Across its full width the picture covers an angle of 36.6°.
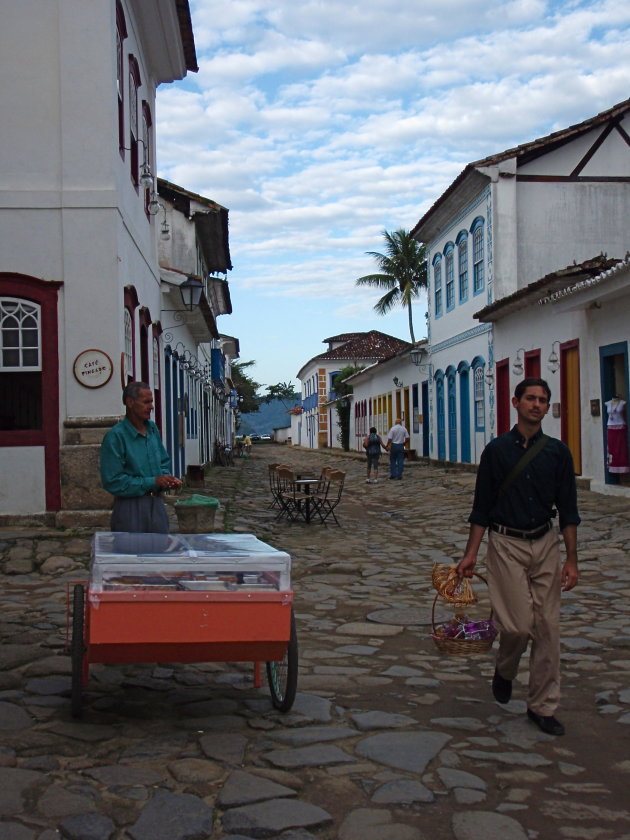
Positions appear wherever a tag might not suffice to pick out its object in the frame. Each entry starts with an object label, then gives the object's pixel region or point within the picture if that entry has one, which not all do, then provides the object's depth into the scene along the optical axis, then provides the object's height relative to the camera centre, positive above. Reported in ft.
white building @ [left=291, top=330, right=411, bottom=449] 201.46 +15.19
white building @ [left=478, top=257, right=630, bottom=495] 48.21 +4.83
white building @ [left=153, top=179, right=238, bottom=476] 55.67 +7.99
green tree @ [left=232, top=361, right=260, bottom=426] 245.45 +12.41
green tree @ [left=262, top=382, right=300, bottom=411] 368.48 +17.27
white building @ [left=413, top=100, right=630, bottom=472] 71.20 +16.38
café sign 34.32 +2.52
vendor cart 14.17 -2.59
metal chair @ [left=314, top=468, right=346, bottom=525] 45.58 -3.03
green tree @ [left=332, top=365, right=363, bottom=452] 171.53 +5.13
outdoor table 45.14 -2.65
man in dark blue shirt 14.82 -1.72
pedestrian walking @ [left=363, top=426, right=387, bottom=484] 74.62 -1.10
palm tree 171.01 +29.58
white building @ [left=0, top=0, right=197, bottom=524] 34.24 +7.13
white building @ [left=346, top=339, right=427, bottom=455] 107.24 +4.88
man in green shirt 18.26 -0.58
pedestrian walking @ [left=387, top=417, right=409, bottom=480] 75.82 -1.07
